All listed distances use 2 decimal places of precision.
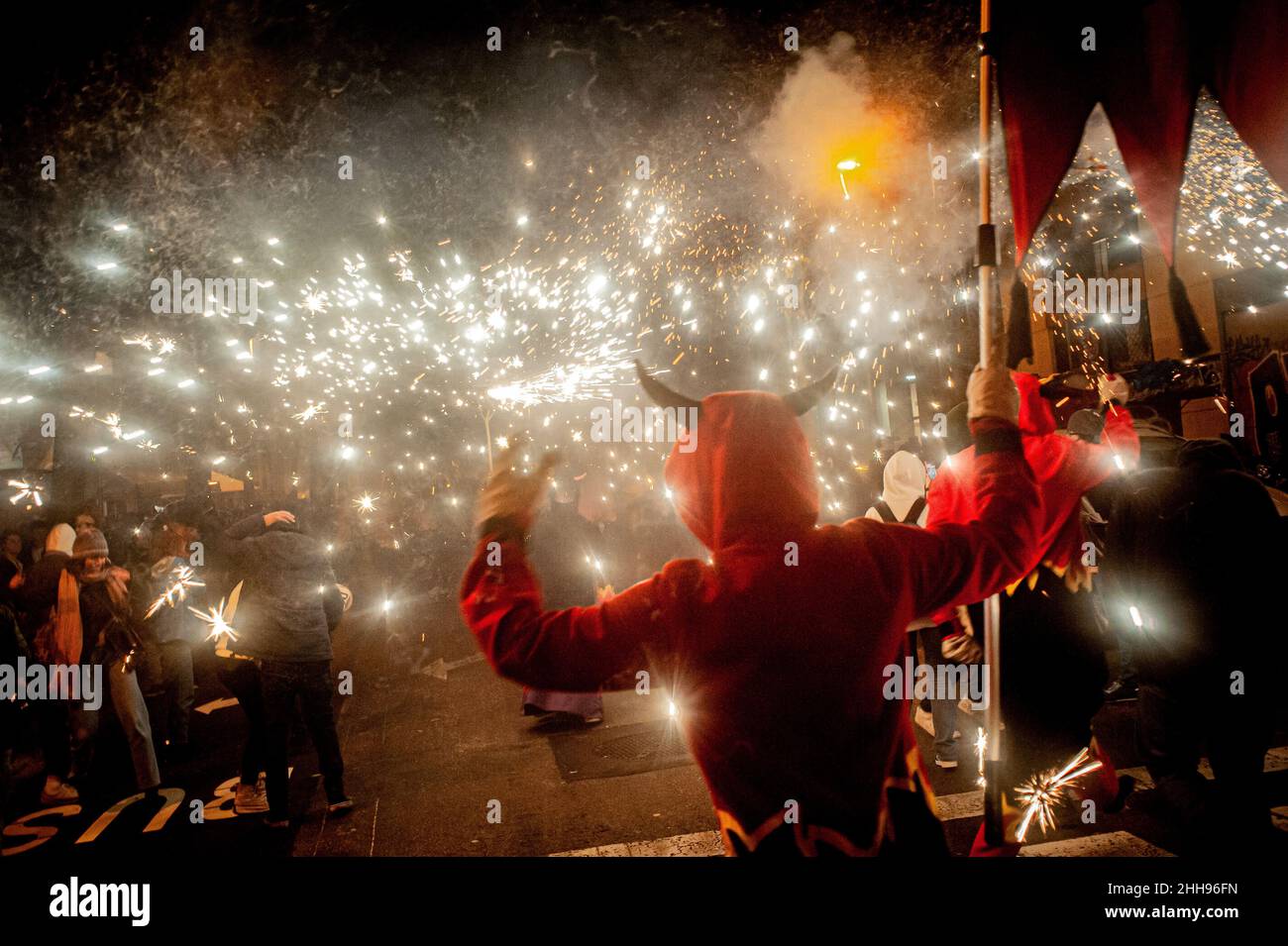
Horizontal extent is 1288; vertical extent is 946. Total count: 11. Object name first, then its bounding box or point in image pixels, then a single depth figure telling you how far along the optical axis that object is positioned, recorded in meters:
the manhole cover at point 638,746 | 5.45
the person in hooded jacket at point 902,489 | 4.68
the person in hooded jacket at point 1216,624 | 3.29
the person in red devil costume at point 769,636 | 1.58
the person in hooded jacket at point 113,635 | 4.95
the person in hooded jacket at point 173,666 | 5.73
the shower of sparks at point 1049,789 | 3.06
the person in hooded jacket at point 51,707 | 5.11
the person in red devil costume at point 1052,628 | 2.96
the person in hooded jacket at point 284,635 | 4.42
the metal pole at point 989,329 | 2.16
